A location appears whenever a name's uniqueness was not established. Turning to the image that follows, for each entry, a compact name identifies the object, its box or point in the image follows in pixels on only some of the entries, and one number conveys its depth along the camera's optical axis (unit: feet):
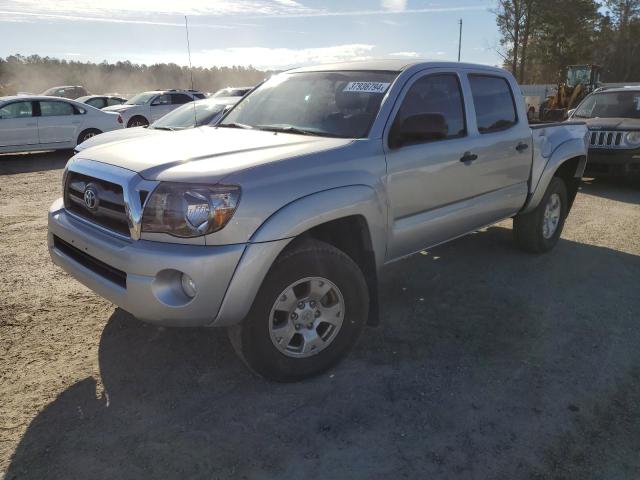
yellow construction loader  61.61
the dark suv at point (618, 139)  28.37
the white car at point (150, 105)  53.83
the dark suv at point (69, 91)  84.94
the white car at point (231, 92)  53.16
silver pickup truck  8.81
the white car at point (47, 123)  40.98
